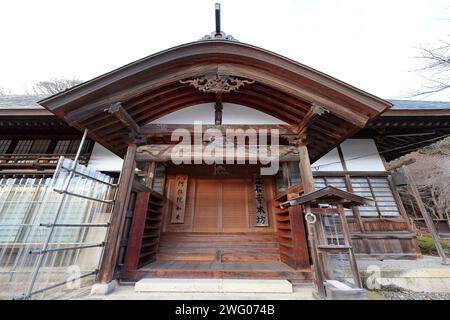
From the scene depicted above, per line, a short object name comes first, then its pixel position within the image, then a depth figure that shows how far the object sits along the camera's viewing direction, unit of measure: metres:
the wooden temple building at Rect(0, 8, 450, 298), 4.09
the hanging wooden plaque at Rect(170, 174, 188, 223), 6.62
